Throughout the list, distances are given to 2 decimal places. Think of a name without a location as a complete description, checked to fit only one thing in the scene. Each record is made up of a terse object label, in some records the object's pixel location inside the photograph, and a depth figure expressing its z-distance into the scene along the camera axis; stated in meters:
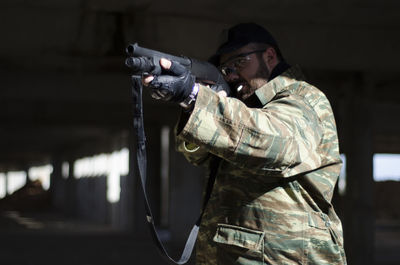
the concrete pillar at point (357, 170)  10.28
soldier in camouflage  2.17
